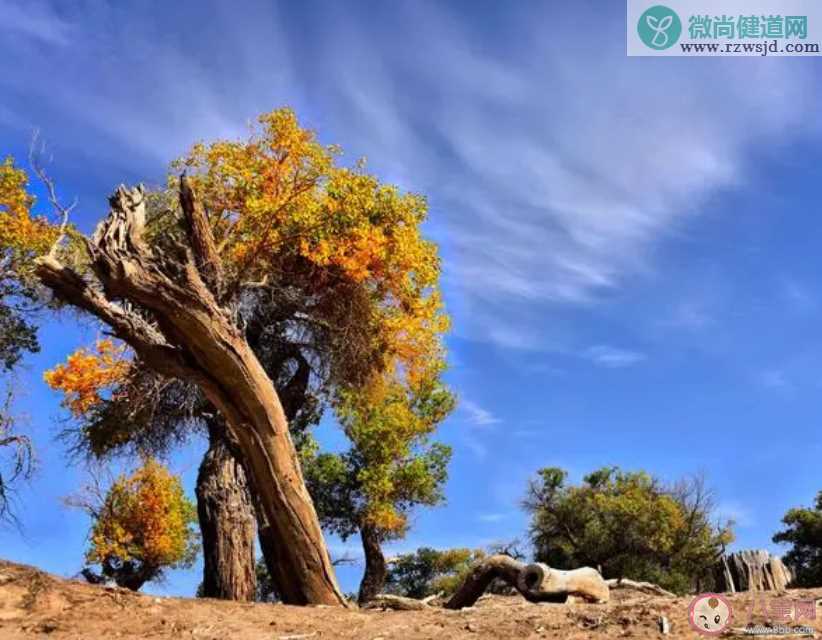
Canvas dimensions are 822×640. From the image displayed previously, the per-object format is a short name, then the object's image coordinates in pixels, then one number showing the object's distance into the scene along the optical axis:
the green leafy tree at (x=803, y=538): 35.47
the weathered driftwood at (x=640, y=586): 13.62
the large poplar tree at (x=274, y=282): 11.02
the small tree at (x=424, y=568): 40.28
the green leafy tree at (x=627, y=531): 36.31
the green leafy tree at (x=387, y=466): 28.20
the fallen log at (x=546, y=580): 10.45
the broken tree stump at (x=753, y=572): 10.65
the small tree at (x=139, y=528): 30.02
